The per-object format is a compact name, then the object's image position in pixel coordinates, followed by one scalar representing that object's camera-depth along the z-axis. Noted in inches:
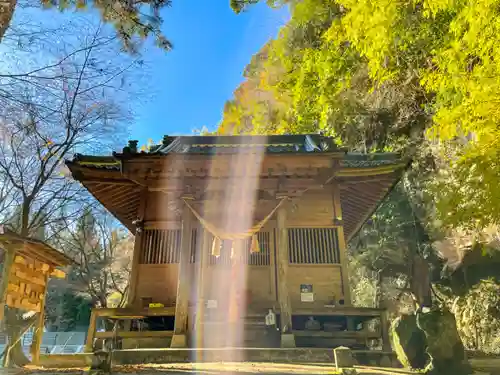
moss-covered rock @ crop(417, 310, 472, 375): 261.7
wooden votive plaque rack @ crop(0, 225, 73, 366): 283.9
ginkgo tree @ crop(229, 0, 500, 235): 223.0
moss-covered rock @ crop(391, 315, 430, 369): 281.9
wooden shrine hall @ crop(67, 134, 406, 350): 328.8
